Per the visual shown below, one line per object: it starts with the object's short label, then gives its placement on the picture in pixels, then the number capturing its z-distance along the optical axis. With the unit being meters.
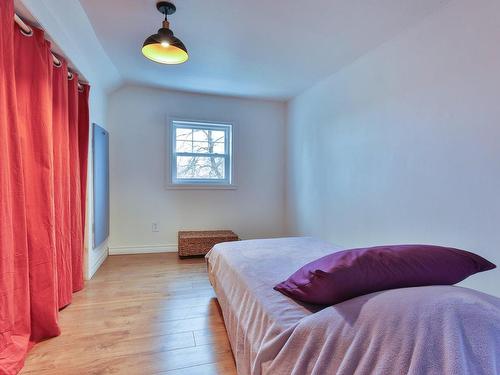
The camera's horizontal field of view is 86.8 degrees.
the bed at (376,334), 0.68
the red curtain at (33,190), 1.39
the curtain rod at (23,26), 1.56
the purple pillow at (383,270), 0.98
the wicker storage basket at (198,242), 3.56
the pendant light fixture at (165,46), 1.87
